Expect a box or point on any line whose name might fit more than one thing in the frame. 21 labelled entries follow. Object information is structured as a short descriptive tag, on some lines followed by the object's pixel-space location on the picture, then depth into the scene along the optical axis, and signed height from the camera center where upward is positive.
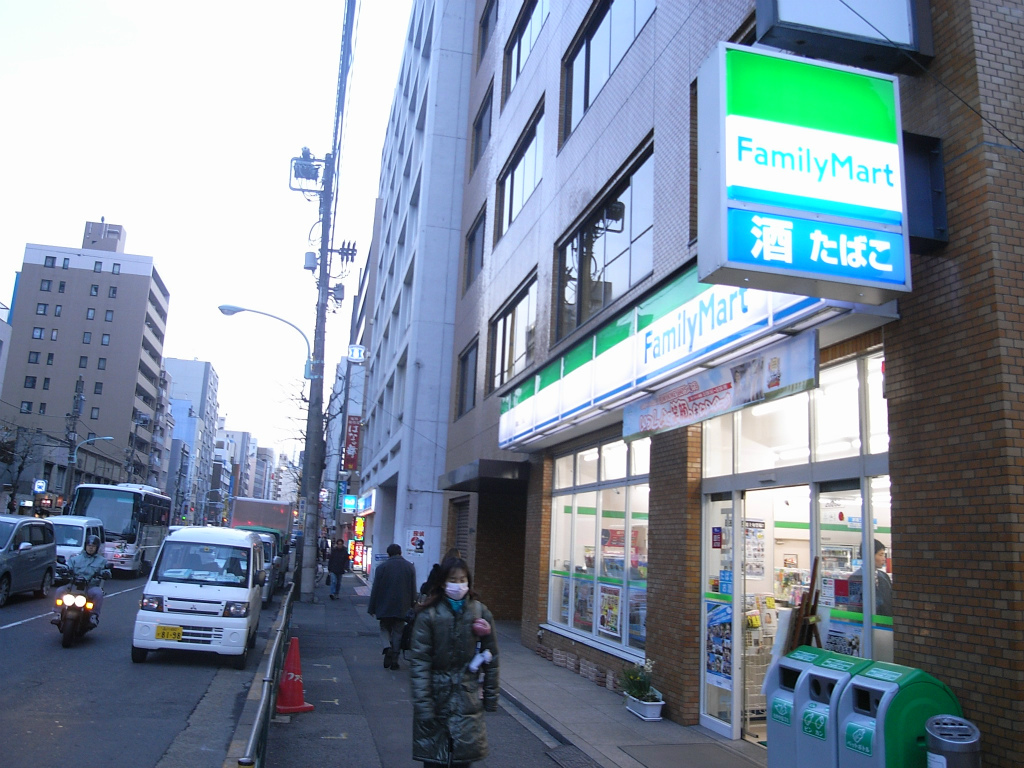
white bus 27.42 -0.04
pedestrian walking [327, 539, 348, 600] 25.52 -1.25
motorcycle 11.94 -1.46
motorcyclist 12.44 -0.86
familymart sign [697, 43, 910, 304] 5.84 +2.68
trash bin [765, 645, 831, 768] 5.91 -1.14
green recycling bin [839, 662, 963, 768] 5.04 -1.03
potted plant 9.23 -1.76
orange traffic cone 9.06 -1.83
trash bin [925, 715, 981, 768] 4.73 -1.09
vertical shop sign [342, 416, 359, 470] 43.73 +4.40
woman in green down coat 5.00 -0.90
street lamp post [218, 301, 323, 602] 23.28 +2.13
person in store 6.45 -0.29
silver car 16.38 -0.96
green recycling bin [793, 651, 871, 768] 5.48 -1.09
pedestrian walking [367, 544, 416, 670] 12.67 -1.11
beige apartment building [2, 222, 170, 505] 80.19 +16.82
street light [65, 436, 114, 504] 47.78 +1.90
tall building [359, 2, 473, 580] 27.02 +8.75
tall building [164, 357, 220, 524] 128.50 +16.90
